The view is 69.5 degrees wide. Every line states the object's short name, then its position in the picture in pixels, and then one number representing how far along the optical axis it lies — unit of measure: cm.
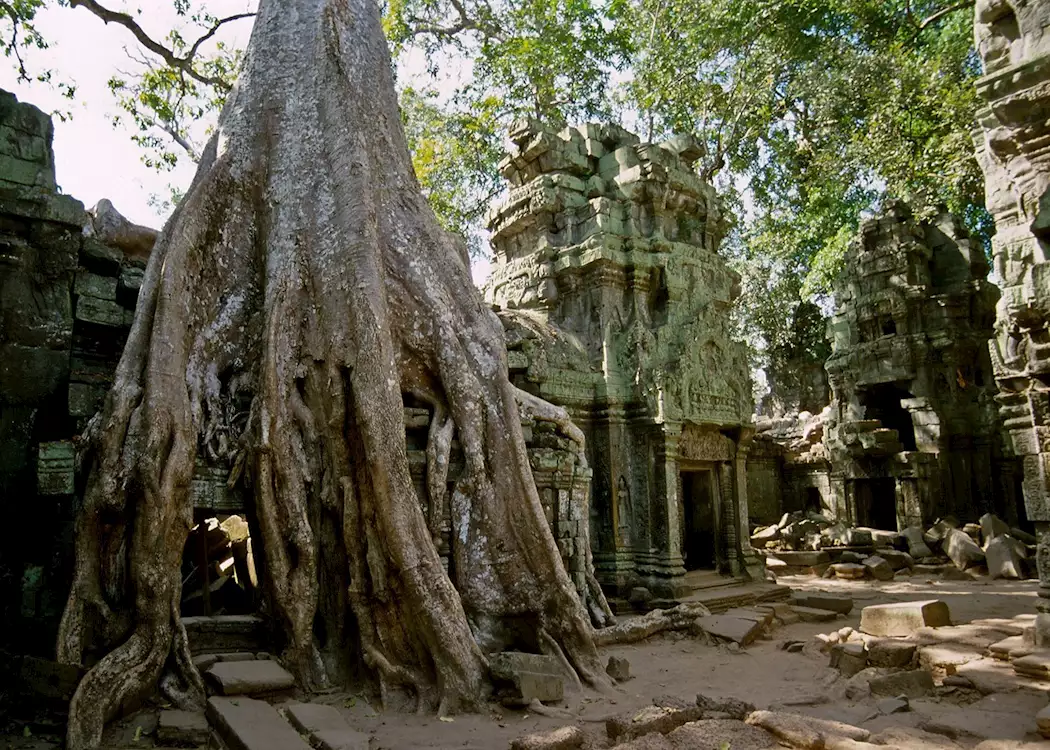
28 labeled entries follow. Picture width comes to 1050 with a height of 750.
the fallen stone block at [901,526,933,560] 1232
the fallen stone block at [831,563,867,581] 1125
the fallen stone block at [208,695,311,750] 340
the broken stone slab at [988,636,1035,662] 502
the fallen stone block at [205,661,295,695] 423
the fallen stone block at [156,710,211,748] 386
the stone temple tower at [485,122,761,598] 882
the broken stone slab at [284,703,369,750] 350
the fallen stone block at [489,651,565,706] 445
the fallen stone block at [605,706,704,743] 380
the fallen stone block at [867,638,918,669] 535
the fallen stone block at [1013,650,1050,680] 468
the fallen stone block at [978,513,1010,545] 1190
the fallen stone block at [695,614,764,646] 679
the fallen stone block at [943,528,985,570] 1120
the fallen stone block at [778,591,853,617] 820
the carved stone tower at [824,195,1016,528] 1389
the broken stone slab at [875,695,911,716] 436
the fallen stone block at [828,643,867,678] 550
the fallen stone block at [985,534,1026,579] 1058
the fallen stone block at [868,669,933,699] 473
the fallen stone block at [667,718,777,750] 360
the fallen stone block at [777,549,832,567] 1204
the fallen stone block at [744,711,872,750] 367
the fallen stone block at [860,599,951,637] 622
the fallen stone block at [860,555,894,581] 1109
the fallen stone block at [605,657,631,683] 536
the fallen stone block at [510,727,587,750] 356
